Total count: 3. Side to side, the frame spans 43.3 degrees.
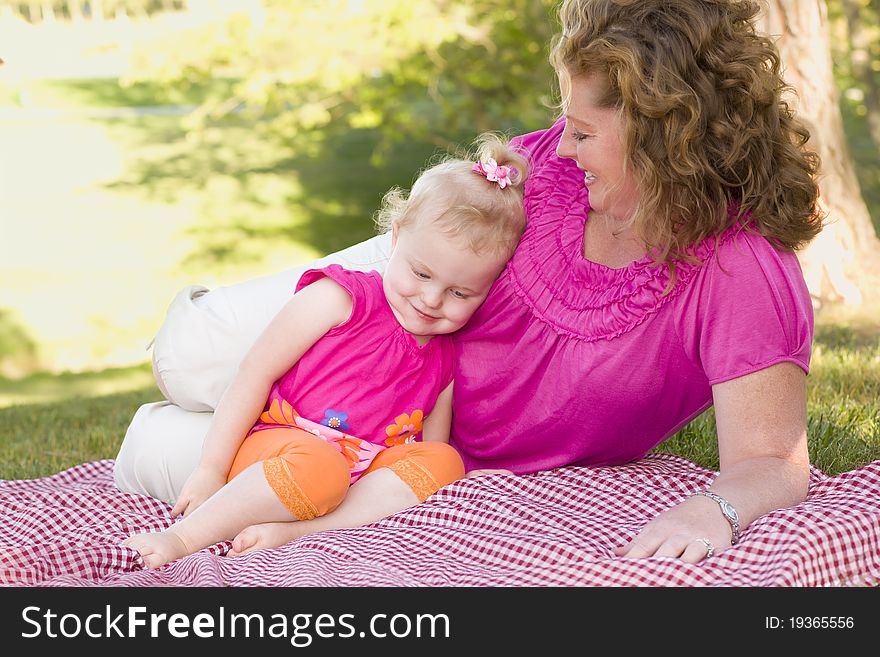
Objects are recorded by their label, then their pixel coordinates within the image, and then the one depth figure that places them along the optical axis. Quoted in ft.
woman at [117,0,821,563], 7.63
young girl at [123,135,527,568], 8.70
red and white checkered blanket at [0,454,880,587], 6.88
